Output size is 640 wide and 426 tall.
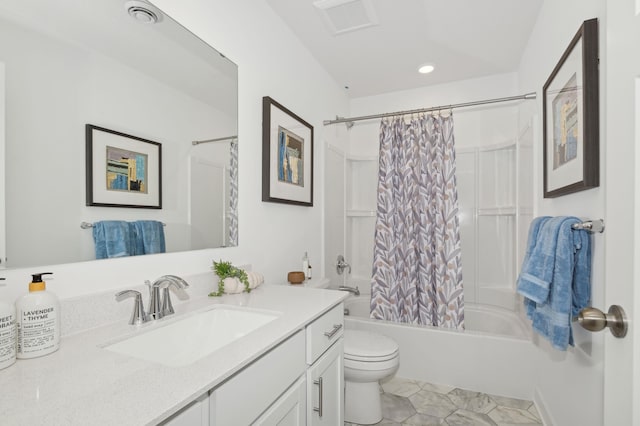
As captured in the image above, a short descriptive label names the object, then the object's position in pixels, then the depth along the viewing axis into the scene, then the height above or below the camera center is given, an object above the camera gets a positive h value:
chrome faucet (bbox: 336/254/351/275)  2.93 -0.51
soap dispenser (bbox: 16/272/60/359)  0.75 -0.27
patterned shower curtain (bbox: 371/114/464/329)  2.41 -0.13
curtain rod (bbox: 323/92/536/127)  2.16 +0.78
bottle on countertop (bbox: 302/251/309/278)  2.18 -0.37
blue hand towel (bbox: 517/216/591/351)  1.26 -0.27
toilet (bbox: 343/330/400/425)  1.75 -0.89
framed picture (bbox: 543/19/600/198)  1.19 +0.40
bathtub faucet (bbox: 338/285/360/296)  2.65 -0.66
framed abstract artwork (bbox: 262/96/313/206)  1.83 +0.34
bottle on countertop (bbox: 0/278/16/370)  0.69 -0.28
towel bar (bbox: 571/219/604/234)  1.10 -0.05
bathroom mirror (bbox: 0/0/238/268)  0.84 +0.31
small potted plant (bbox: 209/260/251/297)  1.40 -0.31
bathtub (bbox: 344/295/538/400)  2.03 -0.97
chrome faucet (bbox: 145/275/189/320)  1.08 -0.30
